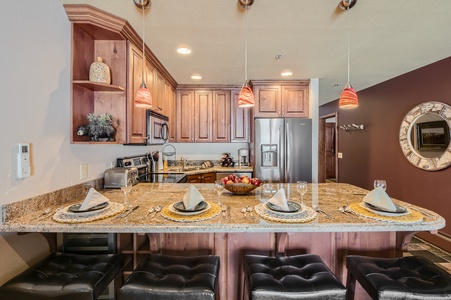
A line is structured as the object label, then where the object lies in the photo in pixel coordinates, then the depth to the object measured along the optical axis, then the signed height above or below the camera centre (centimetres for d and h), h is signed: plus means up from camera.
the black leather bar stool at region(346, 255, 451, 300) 103 -67
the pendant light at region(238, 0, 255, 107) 186 +41
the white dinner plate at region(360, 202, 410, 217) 133 -40
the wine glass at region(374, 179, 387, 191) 162 -28
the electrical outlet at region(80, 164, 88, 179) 191 -22
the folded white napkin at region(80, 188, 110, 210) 139 -35
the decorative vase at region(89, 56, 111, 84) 185 +62
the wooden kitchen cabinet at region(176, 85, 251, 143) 399 +56
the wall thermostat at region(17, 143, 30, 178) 137 -9
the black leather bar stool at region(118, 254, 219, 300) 103 -66
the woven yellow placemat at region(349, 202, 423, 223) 128 -42
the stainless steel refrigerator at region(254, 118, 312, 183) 353 -4
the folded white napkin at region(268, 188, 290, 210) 138 -34
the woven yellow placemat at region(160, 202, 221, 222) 129 -42
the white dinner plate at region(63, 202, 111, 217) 133 -41
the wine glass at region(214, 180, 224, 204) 163 -30
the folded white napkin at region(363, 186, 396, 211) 139 -34
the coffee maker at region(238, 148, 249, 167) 429 -19
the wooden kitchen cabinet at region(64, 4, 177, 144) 180 +69
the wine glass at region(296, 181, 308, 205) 162 -30
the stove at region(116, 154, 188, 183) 255 -35
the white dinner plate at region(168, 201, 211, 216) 135 -40
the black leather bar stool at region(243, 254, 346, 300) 104 -67
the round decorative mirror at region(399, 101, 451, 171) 283 +16
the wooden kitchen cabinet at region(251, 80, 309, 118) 365 +77
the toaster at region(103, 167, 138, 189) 215 -30
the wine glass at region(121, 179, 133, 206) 161 -31
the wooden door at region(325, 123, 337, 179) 757 -8
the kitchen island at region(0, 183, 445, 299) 122 -45
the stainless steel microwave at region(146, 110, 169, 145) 253 +23
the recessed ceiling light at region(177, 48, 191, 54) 245 +107
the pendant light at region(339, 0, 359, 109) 181 +40
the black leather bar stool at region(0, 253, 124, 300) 104 -67
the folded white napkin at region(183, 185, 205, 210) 139 -34
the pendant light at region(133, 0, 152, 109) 166 +39
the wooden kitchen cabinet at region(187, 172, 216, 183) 352 -52
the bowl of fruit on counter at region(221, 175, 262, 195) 181 -32
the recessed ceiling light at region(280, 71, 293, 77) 324 +109
